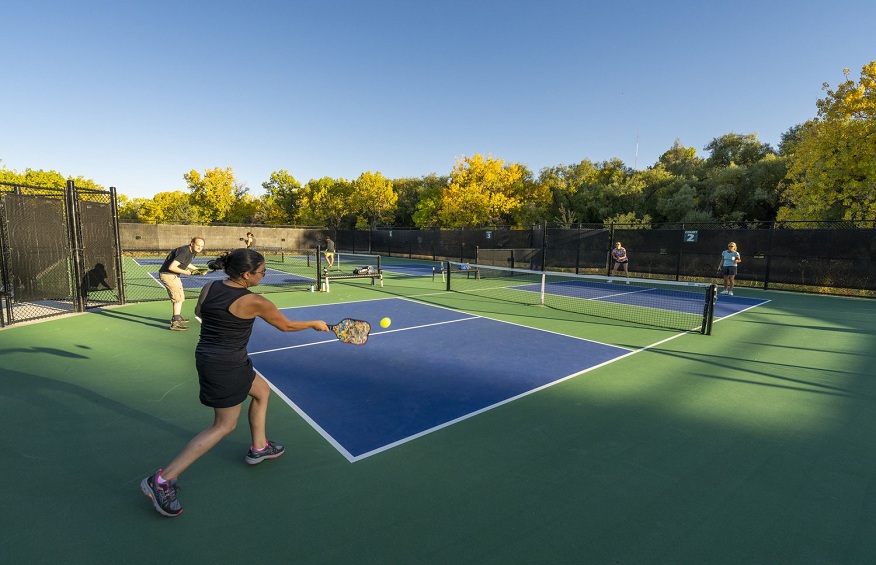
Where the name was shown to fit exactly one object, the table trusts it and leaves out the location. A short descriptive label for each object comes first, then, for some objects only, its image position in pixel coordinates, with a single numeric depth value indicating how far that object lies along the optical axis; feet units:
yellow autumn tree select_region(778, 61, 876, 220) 58.34
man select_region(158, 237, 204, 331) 26.58
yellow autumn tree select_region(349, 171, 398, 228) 158.61
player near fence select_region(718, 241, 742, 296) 46.19
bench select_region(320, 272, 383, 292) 46.39
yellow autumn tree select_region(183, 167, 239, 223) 153.17
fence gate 28.43
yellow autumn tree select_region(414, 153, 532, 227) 122.72
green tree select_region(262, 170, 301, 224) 186.39
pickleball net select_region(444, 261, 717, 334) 34.83
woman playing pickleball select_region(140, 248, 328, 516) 9.91
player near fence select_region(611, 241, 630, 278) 54.85
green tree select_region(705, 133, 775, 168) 130.00
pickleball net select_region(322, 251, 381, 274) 81.10
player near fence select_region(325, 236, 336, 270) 67.05
